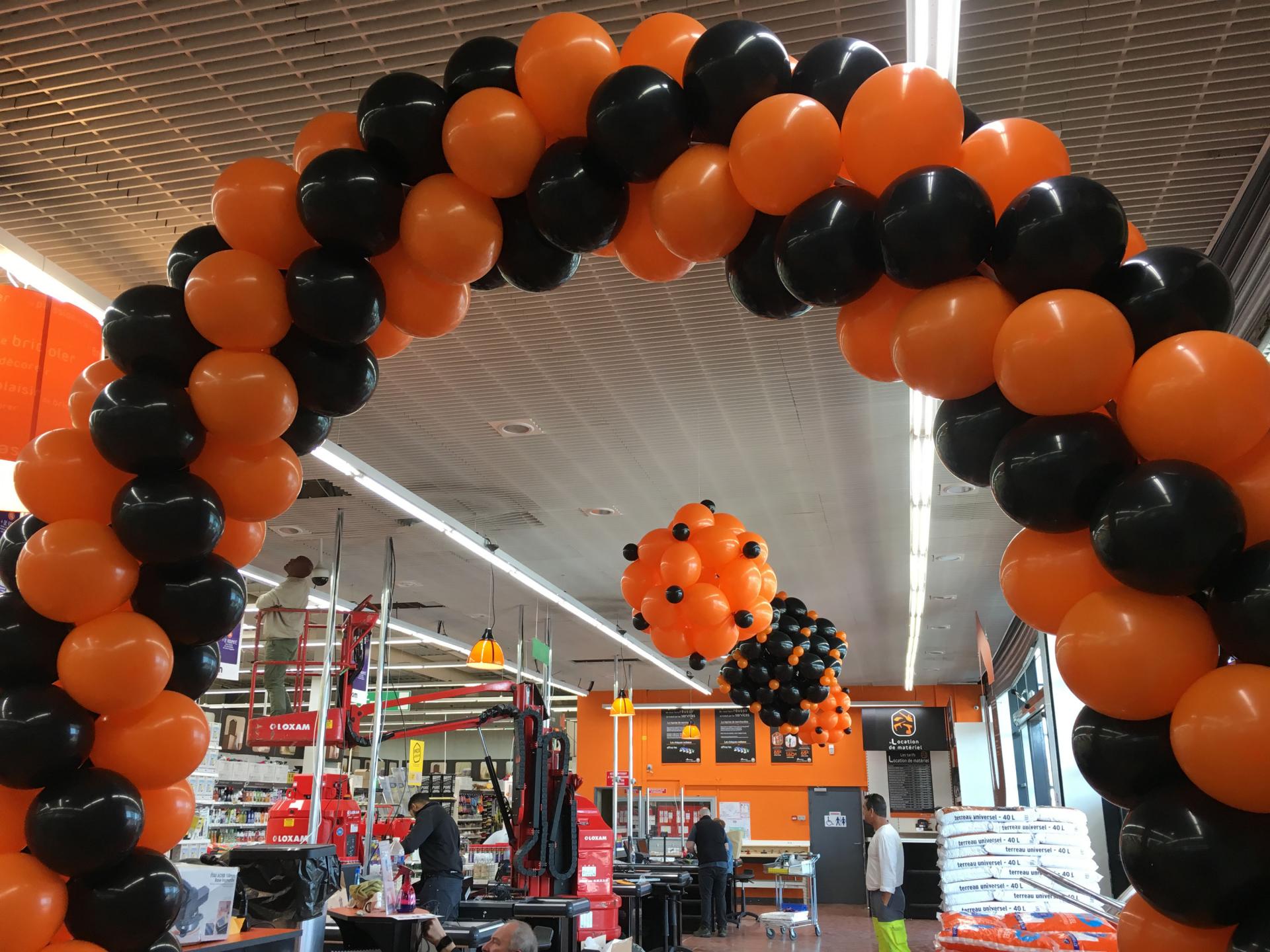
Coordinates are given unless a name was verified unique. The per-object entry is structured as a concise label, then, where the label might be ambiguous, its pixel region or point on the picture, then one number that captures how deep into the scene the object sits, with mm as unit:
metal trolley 12477
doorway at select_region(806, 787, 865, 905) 19906
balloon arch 1588
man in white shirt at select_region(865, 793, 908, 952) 8523
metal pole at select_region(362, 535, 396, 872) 7379
